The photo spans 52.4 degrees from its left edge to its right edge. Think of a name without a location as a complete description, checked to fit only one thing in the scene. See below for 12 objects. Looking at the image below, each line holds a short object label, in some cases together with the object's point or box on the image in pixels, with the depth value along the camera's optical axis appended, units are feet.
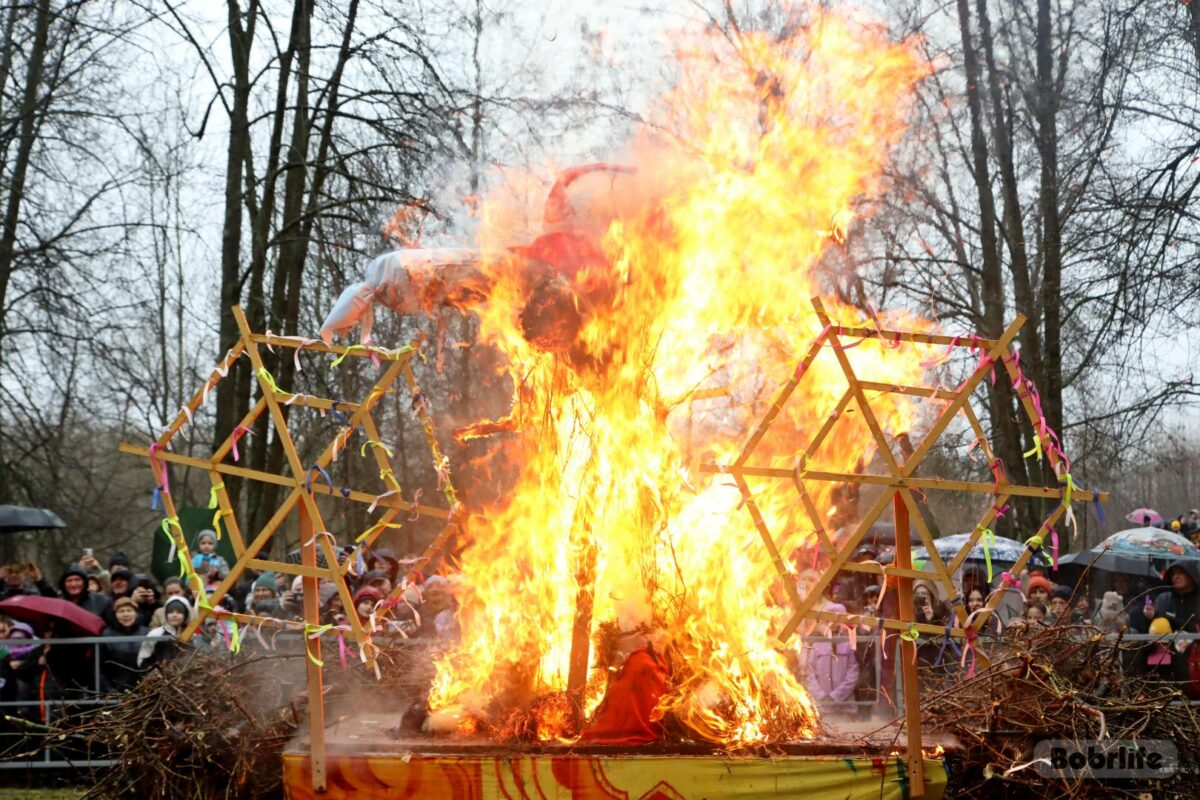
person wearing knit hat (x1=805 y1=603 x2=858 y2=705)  28.89
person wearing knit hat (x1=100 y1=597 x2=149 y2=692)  31.63
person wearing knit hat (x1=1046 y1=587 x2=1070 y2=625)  21.61
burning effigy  22.50
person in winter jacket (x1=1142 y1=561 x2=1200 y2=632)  32.32
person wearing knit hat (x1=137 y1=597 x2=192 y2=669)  30.96
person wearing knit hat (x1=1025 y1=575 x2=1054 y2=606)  33.61
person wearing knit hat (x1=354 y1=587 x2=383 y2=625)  31.60
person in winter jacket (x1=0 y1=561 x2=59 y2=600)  40.01
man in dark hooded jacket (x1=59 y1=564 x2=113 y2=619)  36.37
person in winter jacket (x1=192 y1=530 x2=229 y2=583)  36.04
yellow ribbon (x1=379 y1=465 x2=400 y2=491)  20.70
